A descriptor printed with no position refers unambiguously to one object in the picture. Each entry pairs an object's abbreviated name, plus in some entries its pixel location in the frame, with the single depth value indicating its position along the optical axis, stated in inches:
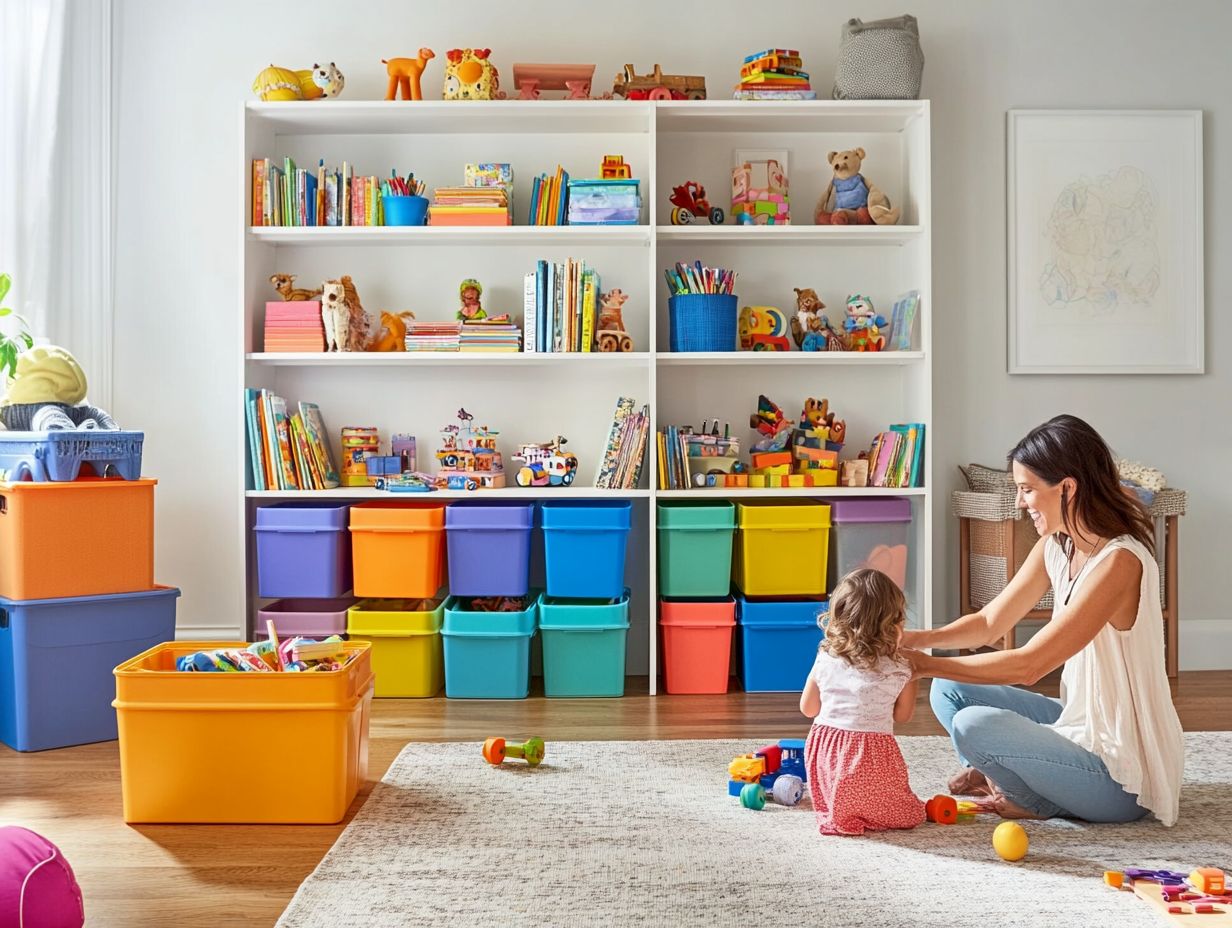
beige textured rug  72.2
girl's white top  85.2
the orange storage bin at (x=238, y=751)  89.6
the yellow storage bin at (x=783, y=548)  138.8
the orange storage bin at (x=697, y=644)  138.5
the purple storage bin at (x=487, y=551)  137.3
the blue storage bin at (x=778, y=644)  139.3
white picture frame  152.3
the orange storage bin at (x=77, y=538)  114.6
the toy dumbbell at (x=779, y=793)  92.8
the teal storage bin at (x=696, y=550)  138.5
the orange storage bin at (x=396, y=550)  136.5
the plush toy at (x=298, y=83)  140.6
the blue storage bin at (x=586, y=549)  136.6
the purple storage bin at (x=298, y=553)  137.4
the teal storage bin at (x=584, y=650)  136.3
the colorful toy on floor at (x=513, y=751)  105.1
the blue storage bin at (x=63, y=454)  117.0
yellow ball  80.4
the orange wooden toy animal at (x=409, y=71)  142.0
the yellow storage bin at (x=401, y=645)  135.5
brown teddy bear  143.6
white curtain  135.6
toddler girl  85.4
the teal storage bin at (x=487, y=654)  135.1
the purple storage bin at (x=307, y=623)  136.9
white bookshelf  151.2
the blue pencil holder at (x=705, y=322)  140.6
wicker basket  139.0
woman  83.4
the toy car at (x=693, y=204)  146.1
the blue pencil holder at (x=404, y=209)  141.9
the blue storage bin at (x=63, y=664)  113.7
